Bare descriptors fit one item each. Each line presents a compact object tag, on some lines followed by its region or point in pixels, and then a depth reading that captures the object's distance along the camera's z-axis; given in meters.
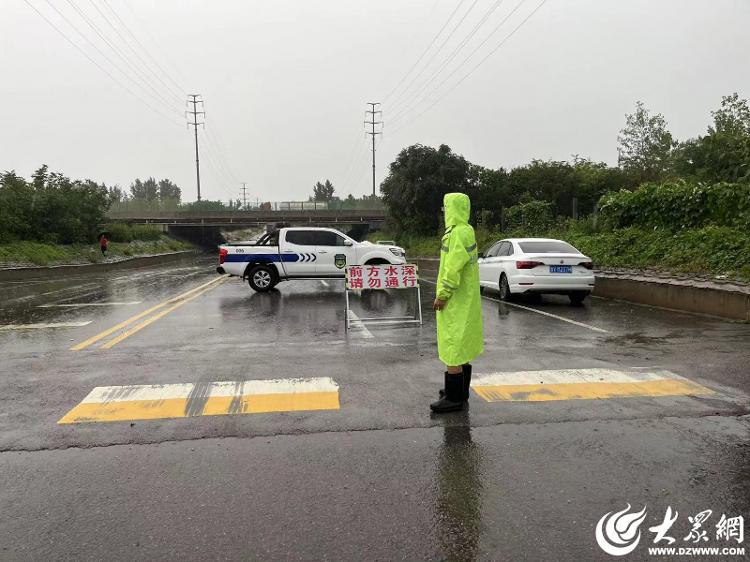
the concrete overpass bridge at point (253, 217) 63.22
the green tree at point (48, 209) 28.51
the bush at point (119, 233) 40.88
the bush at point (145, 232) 47.96
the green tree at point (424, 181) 38.09
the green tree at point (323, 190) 175.52
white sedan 12.02
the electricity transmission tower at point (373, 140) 77.06
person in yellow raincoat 4.82
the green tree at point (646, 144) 56.66
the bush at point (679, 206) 14.10
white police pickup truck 15.51
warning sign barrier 9.88
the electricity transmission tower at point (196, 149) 79.28
